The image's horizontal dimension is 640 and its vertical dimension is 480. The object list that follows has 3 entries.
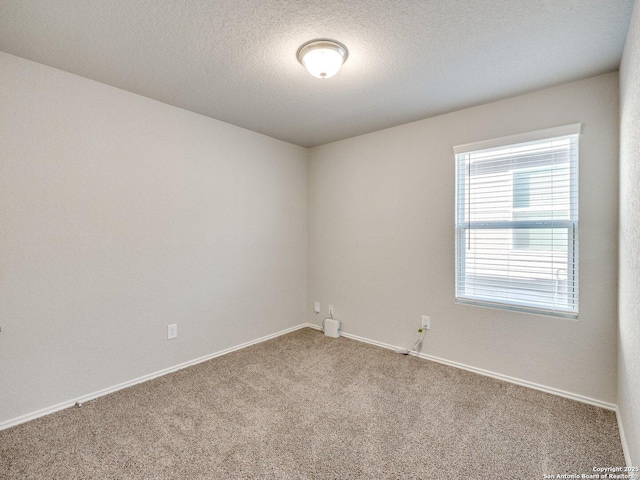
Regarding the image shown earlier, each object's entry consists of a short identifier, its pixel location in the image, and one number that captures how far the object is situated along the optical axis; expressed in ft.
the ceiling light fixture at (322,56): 5.80
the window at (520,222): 7.39
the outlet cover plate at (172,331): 8.79
